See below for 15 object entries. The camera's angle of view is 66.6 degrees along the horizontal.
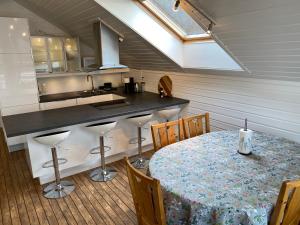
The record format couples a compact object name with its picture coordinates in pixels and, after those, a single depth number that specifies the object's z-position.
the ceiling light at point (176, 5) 2.13
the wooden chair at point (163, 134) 2.31
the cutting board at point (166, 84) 4.09
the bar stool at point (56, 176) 2.50
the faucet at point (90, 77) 4.96
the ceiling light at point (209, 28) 2.27
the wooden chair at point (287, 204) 1.24
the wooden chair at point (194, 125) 2.57
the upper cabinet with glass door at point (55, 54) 4.36
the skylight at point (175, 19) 2.91
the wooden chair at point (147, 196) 1.37
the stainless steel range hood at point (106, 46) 3.38
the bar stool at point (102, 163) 2.84
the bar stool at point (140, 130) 3.16
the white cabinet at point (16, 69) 3.62
